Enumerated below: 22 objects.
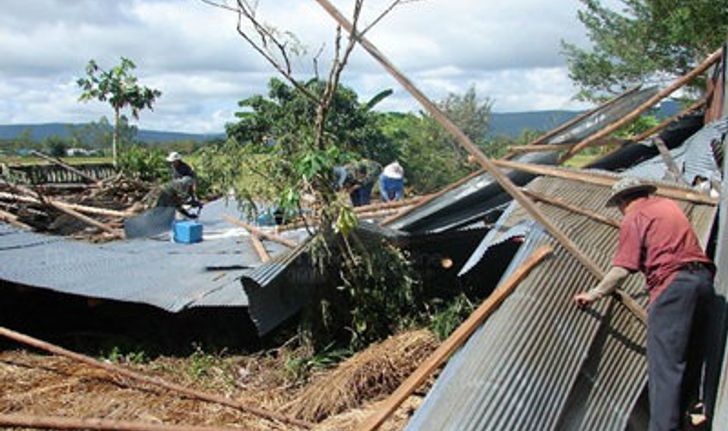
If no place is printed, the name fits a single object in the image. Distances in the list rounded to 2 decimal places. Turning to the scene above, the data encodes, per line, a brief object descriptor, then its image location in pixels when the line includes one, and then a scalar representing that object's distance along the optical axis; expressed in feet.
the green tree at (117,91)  61.31
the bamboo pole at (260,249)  23.46
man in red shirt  11.96
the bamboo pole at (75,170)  40.06
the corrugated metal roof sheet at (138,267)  21.04
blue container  28.37
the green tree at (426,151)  70.44
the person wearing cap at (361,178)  26.23
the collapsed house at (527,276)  11.51
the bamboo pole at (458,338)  11.39
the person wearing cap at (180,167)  36.73
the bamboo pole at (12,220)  31.48
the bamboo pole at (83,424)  11.81
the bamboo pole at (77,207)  34.17
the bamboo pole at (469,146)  13.94
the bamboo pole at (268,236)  23.76
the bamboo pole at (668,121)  24.27
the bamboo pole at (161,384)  16.08
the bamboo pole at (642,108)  21.61
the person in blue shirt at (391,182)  36.91
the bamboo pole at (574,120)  21.95
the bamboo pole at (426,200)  21.24
